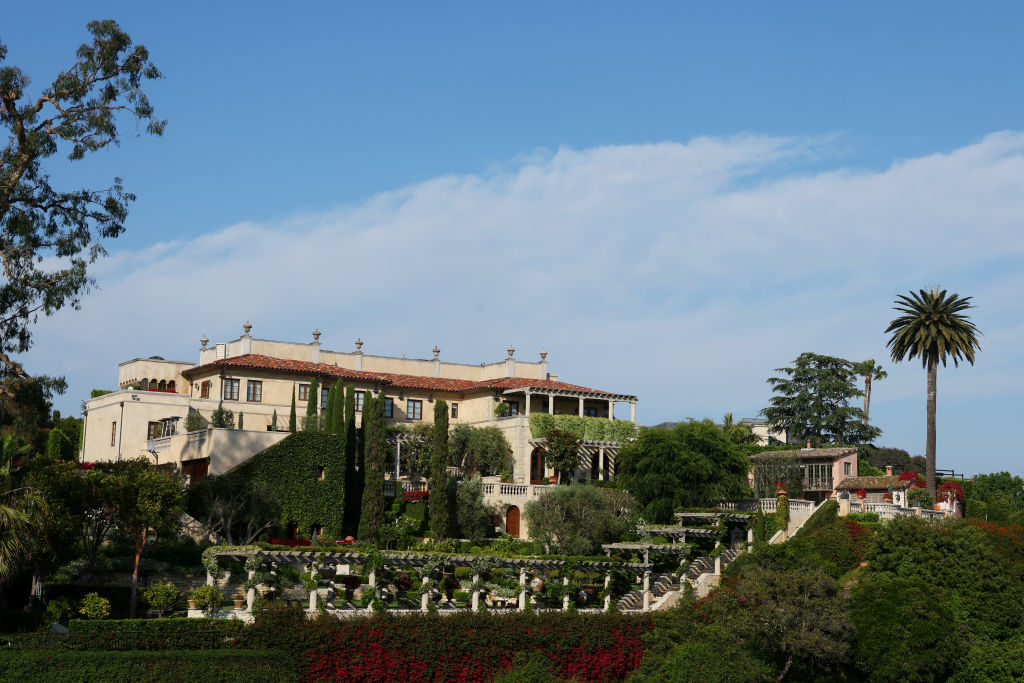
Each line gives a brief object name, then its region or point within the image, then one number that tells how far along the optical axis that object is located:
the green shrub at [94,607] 33.78
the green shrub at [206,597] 36.03
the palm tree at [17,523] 29.80
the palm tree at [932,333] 62.47
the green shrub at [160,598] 36.25
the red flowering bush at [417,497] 53.75
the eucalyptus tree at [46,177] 34.72
